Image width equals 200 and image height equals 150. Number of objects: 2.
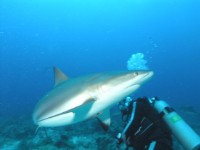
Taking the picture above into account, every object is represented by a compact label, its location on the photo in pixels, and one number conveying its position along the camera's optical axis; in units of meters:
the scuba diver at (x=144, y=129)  2.43
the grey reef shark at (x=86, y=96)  2.82
